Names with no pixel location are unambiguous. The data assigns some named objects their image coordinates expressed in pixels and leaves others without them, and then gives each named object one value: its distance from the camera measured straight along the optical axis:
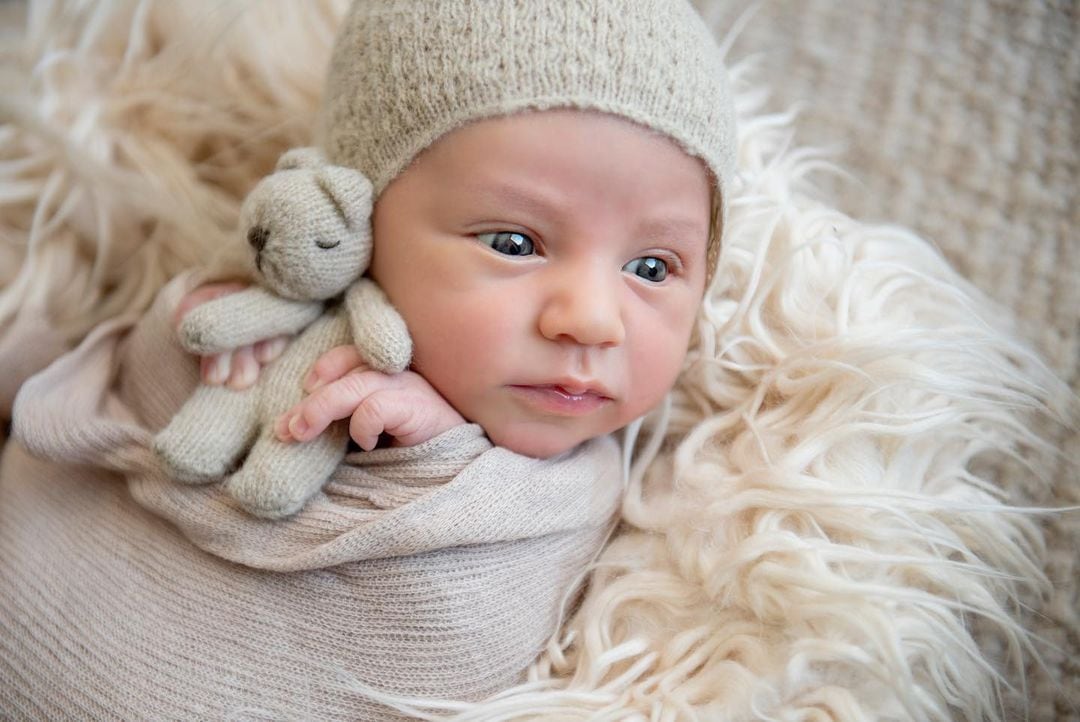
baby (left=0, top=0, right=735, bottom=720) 0.40
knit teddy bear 0.40
